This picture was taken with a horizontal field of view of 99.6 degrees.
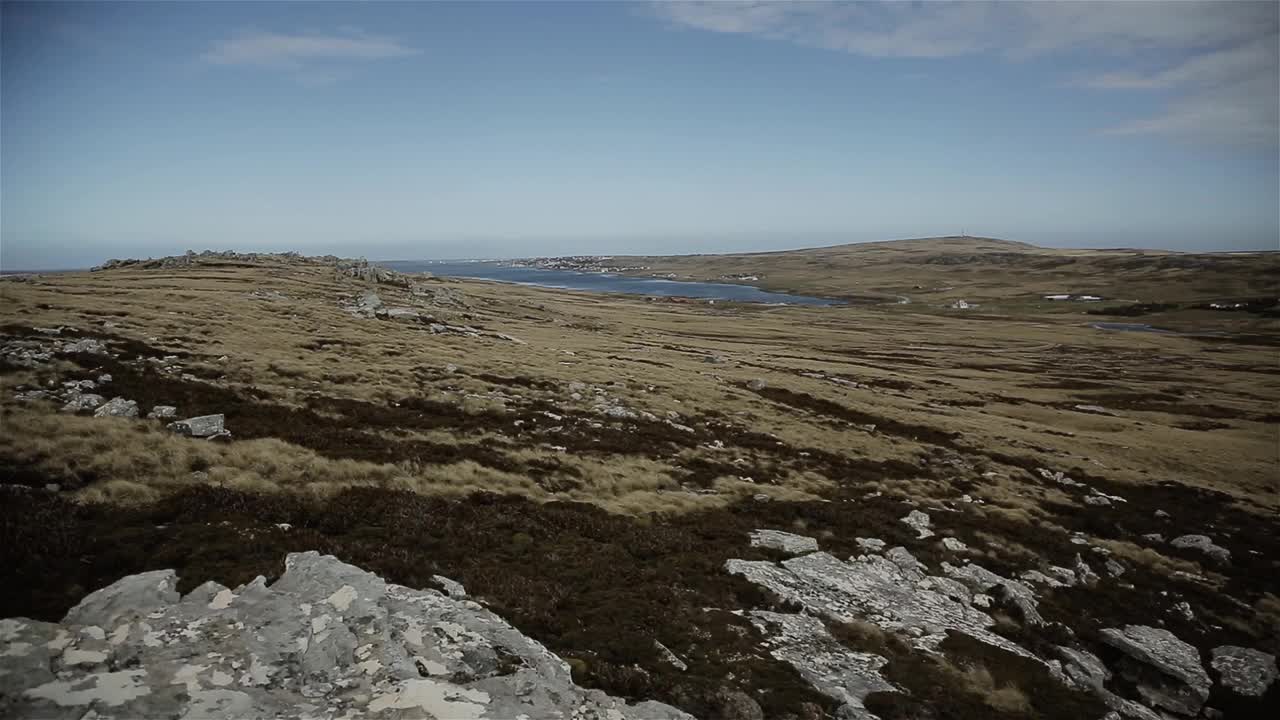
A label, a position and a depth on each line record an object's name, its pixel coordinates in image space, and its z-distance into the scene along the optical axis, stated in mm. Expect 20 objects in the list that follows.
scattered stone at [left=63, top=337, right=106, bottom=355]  24906
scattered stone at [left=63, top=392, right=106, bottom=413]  18516
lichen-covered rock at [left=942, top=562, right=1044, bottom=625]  16359
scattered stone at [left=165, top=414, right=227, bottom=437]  18156
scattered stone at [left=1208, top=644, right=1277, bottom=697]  14598
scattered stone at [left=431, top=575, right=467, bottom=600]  10781
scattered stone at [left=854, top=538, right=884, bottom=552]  18734
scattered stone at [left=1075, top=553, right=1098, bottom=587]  19781
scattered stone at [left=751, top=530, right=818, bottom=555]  17266
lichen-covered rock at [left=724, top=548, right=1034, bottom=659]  14336
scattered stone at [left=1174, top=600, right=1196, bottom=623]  18156
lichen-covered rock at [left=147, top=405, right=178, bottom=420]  19297
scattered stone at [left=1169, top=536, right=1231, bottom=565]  23531
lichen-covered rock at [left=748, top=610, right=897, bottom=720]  10680
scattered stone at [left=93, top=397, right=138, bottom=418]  18641
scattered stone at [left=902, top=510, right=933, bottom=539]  21222
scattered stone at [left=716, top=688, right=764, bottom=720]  9094
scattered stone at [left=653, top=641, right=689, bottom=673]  10094
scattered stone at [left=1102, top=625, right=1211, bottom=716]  13844
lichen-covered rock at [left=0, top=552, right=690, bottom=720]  7113
